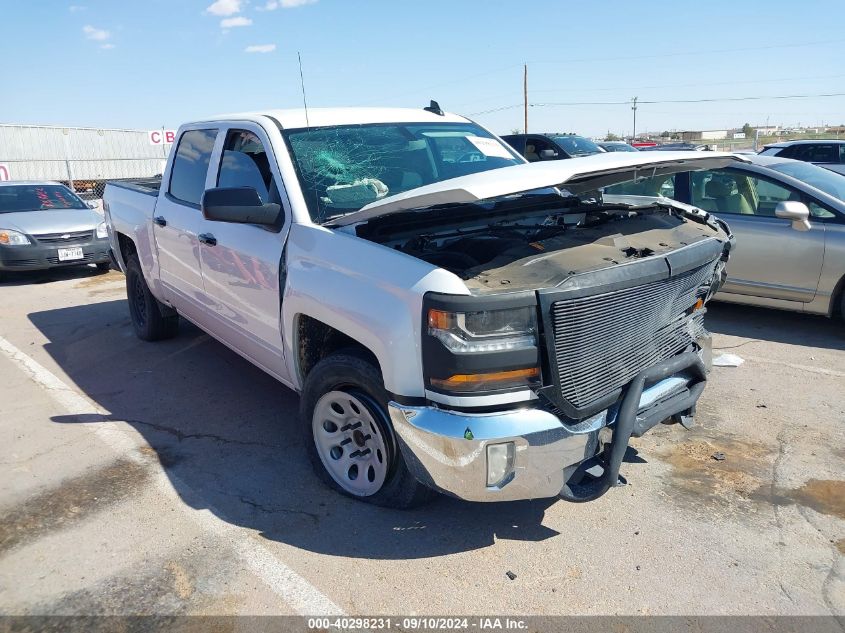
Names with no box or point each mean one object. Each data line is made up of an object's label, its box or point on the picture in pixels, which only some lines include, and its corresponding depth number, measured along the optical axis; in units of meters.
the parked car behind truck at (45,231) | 9.91
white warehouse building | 26.24
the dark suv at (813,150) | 12.99
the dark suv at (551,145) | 12.43
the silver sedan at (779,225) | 5.89
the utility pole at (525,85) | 38.65
